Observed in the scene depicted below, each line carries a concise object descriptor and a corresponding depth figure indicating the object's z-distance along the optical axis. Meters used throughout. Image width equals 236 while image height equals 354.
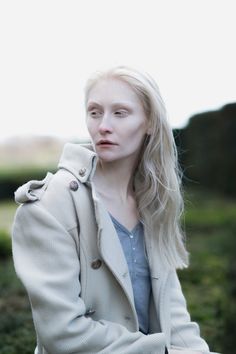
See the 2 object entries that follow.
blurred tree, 12.66
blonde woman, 2.62
